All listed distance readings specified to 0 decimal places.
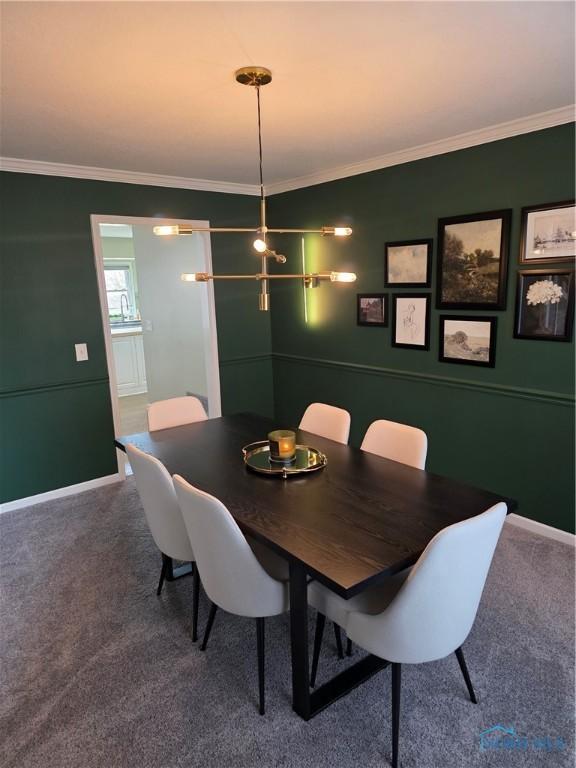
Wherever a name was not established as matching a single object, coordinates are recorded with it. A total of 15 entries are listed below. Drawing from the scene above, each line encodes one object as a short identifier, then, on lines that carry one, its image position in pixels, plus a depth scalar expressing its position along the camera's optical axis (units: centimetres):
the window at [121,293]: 736
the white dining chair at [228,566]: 168
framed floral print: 266
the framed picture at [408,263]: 336
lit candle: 227
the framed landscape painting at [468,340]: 306
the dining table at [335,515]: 153
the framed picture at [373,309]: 372
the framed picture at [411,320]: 343
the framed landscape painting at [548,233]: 262
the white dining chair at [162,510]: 205
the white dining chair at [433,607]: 141
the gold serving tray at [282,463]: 219
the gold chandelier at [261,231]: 199
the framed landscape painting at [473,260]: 293
